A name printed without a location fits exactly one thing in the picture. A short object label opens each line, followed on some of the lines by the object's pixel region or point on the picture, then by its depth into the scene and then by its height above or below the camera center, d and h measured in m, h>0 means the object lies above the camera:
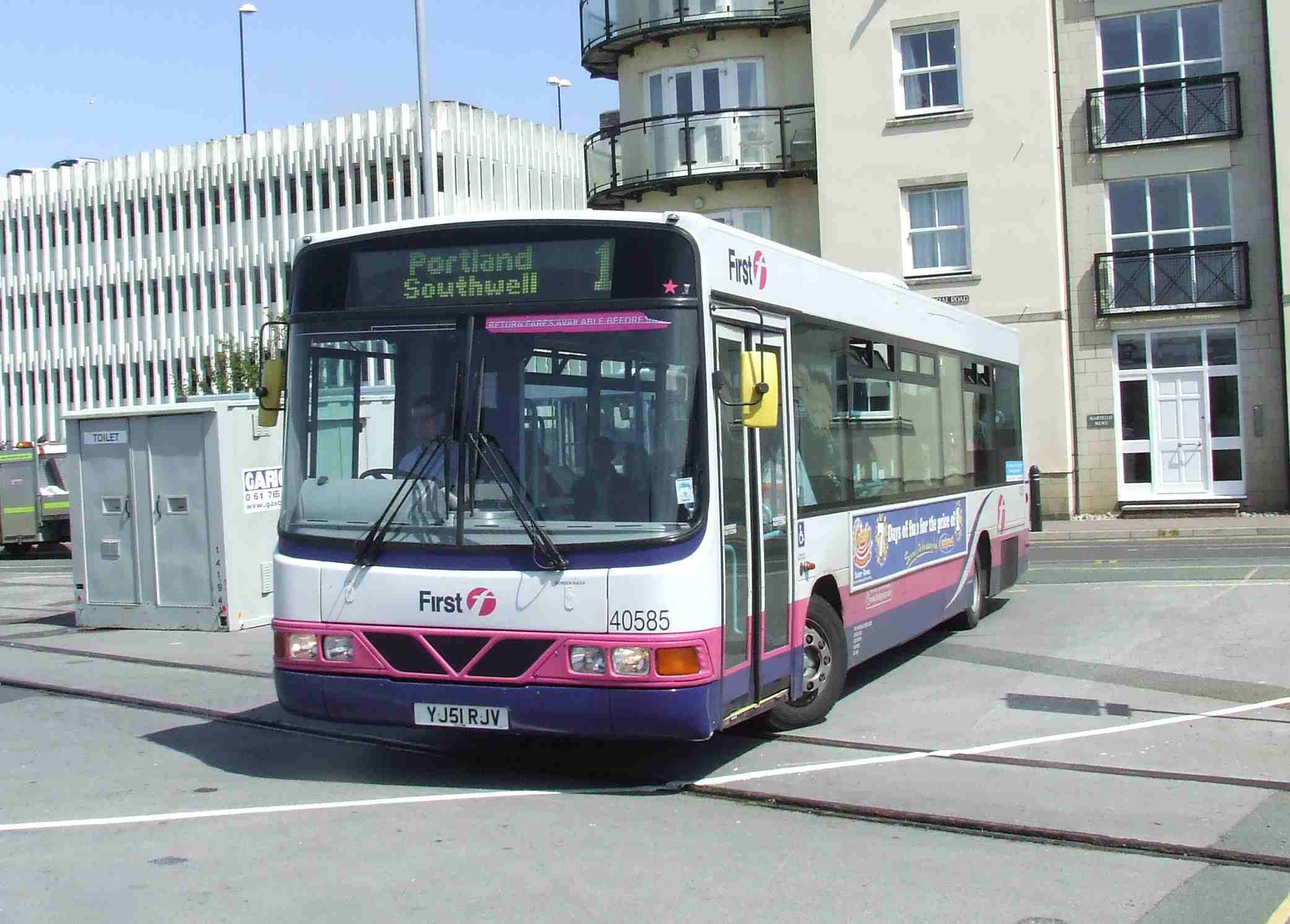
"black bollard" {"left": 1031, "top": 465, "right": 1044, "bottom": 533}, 17.70 -0.75
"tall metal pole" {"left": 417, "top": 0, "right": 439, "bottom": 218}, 20.33 +4.70
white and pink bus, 7.47 -0.07
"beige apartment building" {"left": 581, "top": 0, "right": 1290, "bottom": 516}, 29.22 +4.93
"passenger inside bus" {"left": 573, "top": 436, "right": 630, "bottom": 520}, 7.52 -0.13
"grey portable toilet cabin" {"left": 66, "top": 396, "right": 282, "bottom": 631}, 16.17 -0.36
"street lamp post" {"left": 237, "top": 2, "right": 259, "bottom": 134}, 58.73 +19.52
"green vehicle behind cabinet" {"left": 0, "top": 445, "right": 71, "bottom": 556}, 35.06 -0.35
